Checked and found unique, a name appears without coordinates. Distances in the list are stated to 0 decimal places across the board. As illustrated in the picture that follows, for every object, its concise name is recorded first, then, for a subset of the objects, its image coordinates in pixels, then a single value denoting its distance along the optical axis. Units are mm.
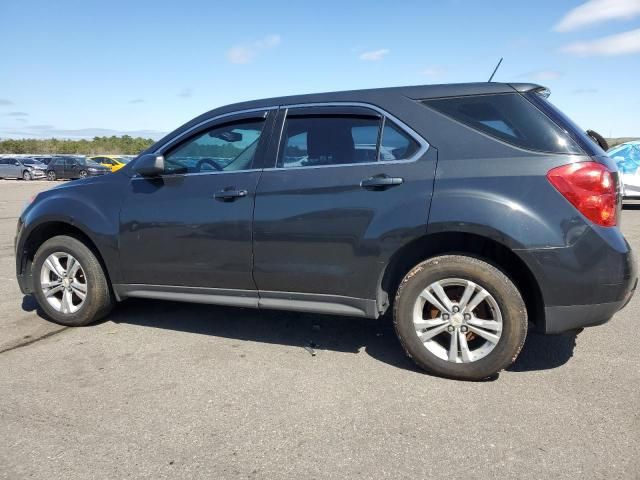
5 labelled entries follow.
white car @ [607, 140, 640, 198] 13148
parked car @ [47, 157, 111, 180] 32250
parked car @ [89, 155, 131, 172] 33553
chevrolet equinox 3088
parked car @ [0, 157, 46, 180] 33750
